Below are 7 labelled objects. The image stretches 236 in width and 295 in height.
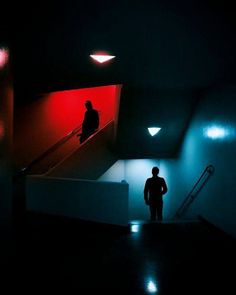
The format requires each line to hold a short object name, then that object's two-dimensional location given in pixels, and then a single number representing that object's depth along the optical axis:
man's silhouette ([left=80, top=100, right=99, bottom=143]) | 9.45
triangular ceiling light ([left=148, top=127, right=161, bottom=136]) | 8.66
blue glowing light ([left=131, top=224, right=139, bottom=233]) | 6.28
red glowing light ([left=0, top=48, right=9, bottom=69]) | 3.24
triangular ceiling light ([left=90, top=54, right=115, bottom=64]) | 4.75
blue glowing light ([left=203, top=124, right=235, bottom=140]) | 5.93
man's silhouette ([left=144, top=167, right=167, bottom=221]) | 7.66
